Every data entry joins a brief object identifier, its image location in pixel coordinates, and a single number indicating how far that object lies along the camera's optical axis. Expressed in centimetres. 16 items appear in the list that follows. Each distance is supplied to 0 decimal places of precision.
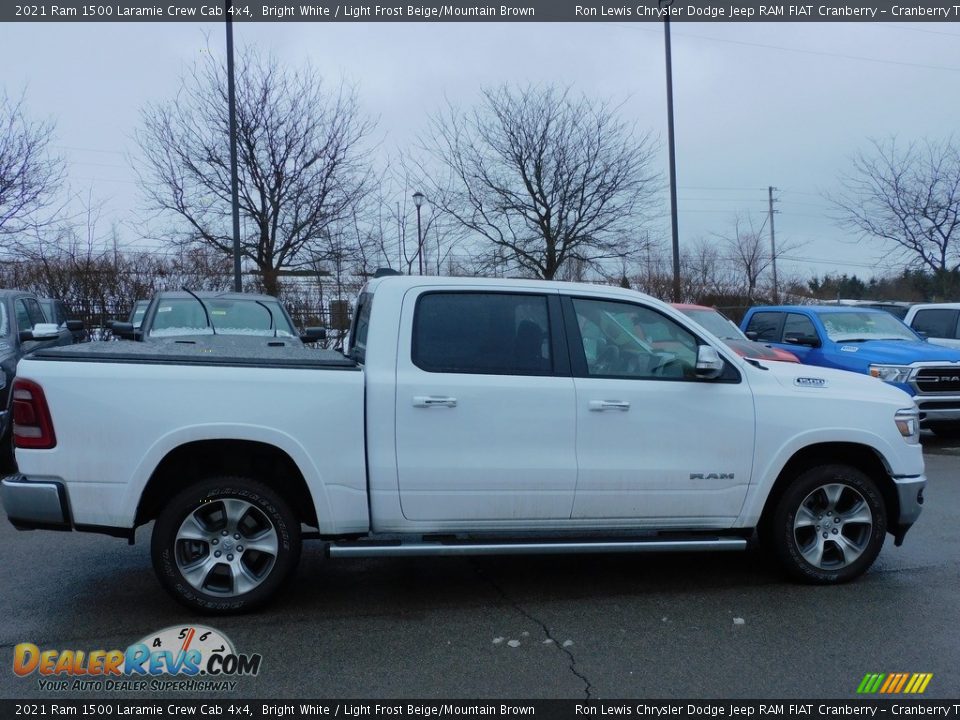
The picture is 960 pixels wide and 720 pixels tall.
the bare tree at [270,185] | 1867
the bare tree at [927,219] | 2234
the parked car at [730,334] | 1155
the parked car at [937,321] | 1366
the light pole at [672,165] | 1845
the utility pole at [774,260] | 2744
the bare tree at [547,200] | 2153
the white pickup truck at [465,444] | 443
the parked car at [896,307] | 1931
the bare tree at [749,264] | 3041
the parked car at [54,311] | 1288
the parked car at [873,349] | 1085
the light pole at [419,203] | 1990
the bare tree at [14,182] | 1805
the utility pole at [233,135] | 1510
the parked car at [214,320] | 980
